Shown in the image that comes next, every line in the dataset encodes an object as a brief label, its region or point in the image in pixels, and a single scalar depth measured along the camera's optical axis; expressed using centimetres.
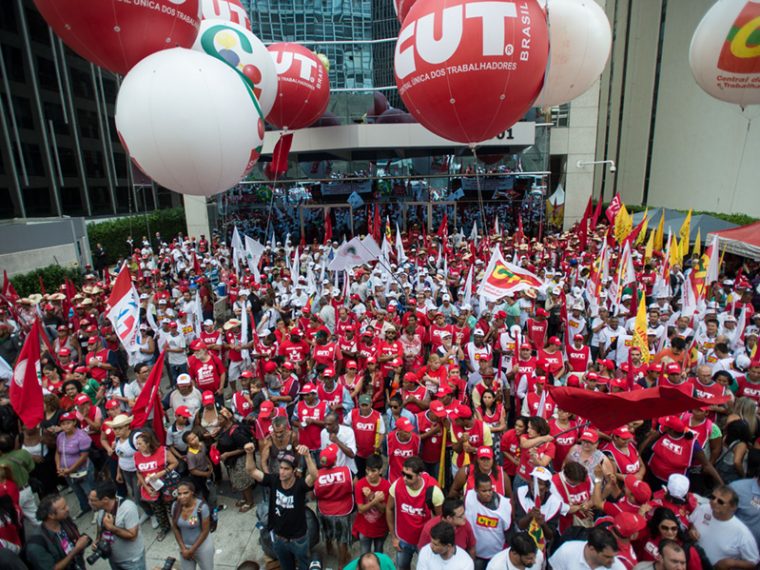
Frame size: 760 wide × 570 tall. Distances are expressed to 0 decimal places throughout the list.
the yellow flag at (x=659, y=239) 1240
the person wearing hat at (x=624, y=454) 395
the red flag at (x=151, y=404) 464
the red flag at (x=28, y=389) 459
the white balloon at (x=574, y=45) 553
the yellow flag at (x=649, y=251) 1145
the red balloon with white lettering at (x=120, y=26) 439
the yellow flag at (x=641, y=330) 614
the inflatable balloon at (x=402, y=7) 661
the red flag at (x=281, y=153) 972
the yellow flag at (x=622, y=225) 1340
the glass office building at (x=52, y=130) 2286
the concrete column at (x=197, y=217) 2317
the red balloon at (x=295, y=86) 895
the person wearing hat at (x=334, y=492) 393
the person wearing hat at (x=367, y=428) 464
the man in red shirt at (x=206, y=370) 593
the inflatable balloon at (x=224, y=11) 686
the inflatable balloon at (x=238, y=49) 608
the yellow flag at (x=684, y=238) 1031
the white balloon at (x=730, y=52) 648
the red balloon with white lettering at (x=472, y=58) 459
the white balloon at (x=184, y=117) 452
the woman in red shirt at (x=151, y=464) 424
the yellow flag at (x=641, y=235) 1261
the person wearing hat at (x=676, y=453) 398
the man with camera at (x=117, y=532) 350
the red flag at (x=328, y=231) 1441
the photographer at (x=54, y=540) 330
